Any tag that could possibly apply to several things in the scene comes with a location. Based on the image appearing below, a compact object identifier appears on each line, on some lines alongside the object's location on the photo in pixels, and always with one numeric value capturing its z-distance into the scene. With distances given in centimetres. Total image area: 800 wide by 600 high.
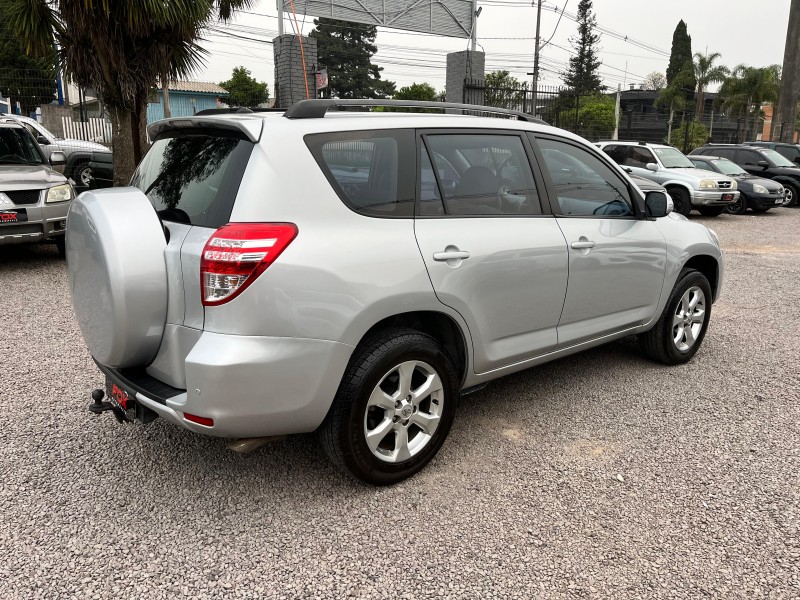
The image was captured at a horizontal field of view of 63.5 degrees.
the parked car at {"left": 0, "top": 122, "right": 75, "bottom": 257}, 705
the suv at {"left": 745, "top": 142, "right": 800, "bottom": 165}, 1912
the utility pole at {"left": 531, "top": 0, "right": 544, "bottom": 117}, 3193
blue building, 4812
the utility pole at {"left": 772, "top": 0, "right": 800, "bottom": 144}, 2191
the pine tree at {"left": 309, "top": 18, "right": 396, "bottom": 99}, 5822
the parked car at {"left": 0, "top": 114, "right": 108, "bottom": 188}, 1229
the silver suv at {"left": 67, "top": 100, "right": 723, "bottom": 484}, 248
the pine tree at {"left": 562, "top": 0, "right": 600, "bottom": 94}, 6356
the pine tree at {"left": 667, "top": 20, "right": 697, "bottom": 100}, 6531
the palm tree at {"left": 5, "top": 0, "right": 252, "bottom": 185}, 838
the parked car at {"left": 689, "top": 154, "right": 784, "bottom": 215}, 1509
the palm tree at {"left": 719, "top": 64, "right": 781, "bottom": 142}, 4844
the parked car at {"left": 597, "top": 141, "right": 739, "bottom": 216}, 1370
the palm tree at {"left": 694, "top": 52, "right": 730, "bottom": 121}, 5038
